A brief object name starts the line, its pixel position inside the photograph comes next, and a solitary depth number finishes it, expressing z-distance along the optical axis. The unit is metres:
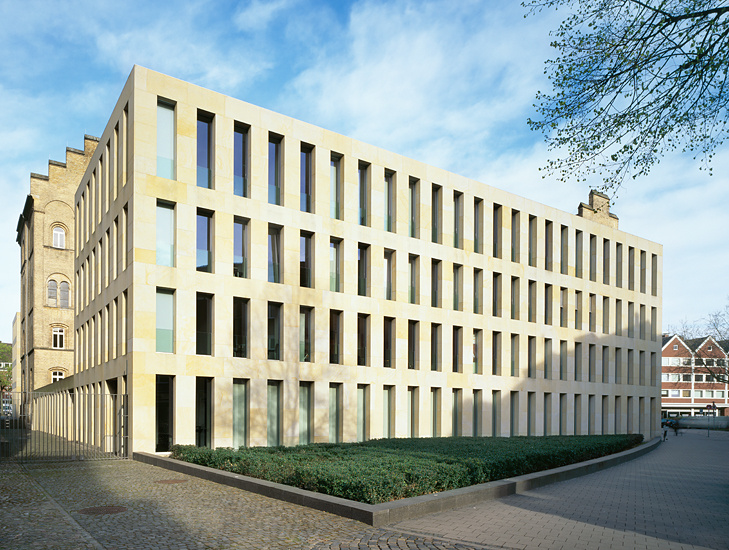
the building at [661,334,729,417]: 109.06
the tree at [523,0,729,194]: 8.93
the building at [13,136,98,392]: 53.81
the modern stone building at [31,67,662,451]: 23.83
